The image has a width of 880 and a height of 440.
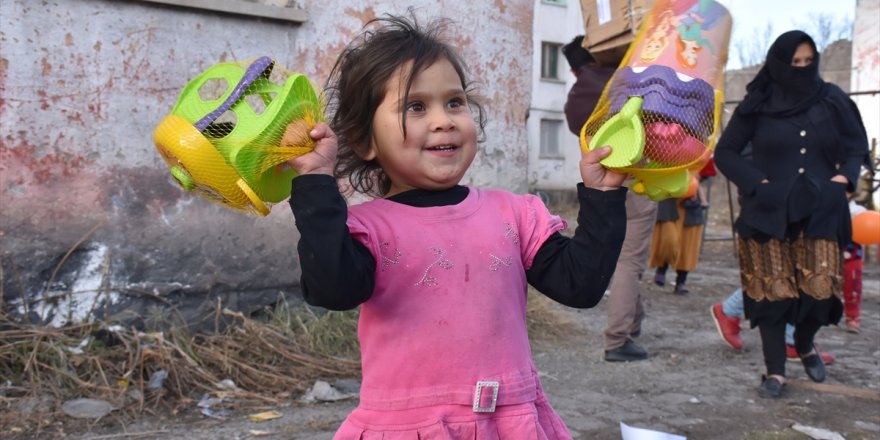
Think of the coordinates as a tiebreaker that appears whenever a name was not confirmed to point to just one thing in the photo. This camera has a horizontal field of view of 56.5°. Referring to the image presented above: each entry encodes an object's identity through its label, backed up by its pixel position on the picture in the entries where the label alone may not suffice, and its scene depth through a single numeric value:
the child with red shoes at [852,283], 6.16
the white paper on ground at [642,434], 2.96
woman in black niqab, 4.23
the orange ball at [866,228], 5.82
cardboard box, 3.87
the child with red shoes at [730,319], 5.28
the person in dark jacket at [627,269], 4.91
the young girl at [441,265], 1.75
